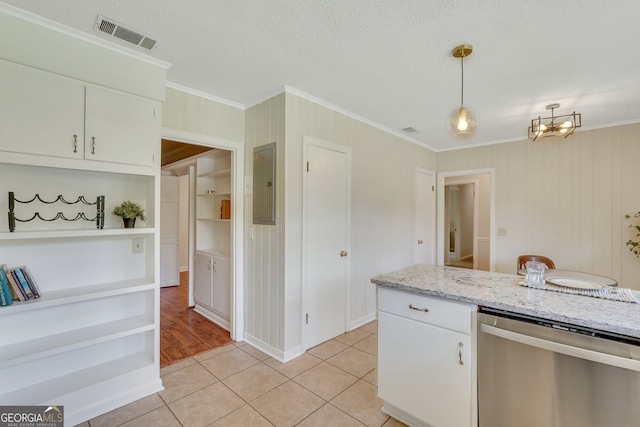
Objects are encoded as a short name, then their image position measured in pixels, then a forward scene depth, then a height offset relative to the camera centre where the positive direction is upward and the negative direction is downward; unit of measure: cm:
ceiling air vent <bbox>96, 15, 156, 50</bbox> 174 +117
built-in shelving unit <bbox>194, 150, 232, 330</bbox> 349 -28
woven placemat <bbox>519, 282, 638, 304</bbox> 146 -41
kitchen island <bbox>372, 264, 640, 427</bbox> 137 -65
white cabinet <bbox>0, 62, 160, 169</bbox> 166 +61
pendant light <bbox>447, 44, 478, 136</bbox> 193 +66
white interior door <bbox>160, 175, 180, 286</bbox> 521 -32
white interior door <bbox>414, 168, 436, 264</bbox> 463 -2
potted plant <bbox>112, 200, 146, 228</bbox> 214 +0
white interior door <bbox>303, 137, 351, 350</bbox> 282 -27
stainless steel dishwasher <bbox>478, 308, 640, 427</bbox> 115 -71
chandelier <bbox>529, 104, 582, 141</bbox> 282 +90
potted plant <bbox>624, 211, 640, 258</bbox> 338 -30
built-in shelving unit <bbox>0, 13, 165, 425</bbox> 172 -11
